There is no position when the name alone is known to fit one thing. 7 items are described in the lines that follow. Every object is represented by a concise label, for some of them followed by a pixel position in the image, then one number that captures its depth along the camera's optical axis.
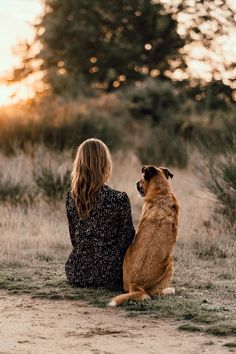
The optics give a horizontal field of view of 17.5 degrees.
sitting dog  6.71
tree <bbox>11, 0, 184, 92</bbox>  36.22
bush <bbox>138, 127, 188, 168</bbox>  21.56
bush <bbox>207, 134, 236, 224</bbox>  11.34
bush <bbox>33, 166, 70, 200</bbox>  13.27
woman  7.09
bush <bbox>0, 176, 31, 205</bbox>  13.47
